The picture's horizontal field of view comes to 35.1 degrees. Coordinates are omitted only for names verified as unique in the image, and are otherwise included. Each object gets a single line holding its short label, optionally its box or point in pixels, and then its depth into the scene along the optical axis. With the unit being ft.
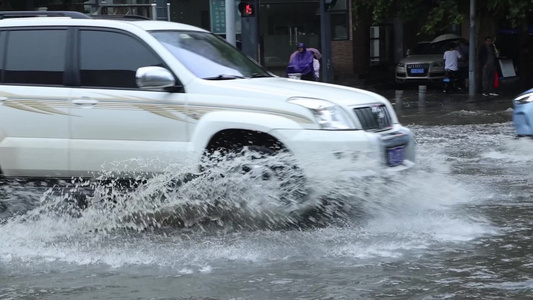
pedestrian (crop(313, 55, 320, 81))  63.82
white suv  23.09
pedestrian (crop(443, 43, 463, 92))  85.97
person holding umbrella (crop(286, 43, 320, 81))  63.41
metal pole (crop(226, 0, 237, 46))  55.42
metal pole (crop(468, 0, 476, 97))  75.56
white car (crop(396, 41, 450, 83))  94.22
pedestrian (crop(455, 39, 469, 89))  87.81
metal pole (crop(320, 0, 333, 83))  70.03
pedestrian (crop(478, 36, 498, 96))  79.36
